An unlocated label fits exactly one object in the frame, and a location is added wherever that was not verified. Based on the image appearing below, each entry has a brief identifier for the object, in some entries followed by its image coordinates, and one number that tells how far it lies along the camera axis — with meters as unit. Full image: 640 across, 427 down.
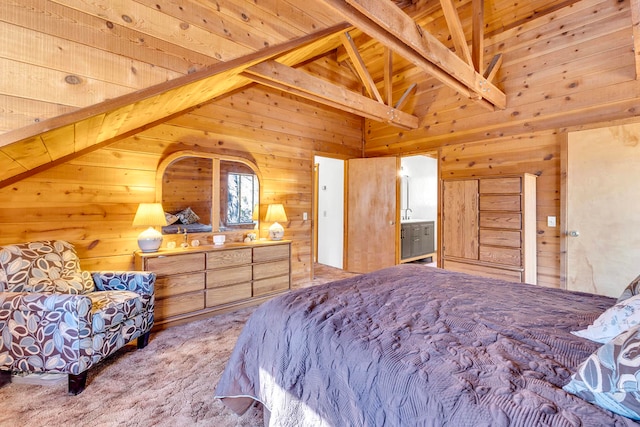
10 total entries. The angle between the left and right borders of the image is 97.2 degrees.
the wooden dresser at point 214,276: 2.80
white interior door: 2.65
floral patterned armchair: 1.81
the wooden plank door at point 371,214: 4.65
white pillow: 1.04
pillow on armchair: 2.03
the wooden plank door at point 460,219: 3.34
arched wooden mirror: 3.26
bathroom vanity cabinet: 5.52
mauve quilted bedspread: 0.80
